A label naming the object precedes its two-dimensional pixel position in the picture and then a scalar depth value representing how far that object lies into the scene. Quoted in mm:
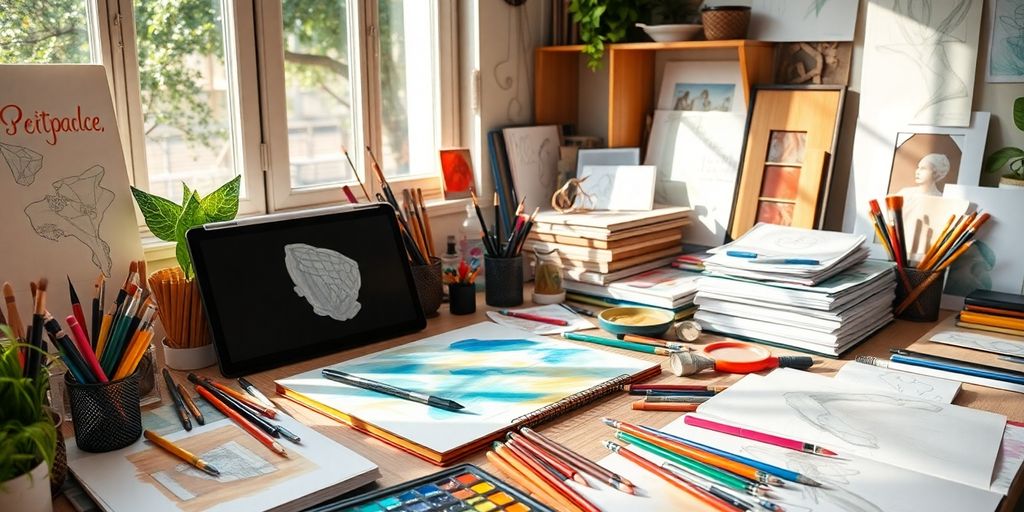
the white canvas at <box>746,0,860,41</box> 1985
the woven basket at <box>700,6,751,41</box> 2033
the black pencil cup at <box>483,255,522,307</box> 1914
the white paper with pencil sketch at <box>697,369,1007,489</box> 1104
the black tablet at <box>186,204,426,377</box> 1479
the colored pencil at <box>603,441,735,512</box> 996
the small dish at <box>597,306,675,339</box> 1679
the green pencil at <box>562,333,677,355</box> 1573
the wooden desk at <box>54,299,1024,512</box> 1138
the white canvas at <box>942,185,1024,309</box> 1771
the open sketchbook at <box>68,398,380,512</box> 1010
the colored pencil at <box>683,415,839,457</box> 1134
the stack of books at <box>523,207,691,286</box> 1963
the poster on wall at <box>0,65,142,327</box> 1443
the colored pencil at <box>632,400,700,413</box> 1296
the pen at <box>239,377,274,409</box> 1328
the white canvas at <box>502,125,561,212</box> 2322
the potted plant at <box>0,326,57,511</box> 922
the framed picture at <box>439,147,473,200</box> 2252
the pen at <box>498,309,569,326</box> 1781
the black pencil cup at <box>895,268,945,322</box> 1788
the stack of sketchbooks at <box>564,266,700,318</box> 1823
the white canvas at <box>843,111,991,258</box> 1846
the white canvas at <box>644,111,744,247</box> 2168
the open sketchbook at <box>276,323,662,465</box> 1203
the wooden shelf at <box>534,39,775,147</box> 2098
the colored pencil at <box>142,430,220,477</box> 1083
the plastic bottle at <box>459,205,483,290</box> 2049
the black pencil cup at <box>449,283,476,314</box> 1857
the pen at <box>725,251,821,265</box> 1668
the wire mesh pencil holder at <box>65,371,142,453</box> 1143
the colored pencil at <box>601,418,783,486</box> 1050
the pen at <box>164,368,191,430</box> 1234
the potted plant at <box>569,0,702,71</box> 2230
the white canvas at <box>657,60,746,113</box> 2172
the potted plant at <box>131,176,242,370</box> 1485
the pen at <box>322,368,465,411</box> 1282
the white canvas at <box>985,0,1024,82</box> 1787
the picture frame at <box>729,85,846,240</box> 2002
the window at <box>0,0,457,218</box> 1629
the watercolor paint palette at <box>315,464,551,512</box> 997
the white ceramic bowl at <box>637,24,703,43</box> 2119
